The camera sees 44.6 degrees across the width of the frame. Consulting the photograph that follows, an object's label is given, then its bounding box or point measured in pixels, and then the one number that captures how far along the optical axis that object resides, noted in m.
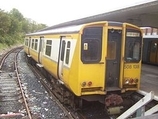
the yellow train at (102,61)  5.64
